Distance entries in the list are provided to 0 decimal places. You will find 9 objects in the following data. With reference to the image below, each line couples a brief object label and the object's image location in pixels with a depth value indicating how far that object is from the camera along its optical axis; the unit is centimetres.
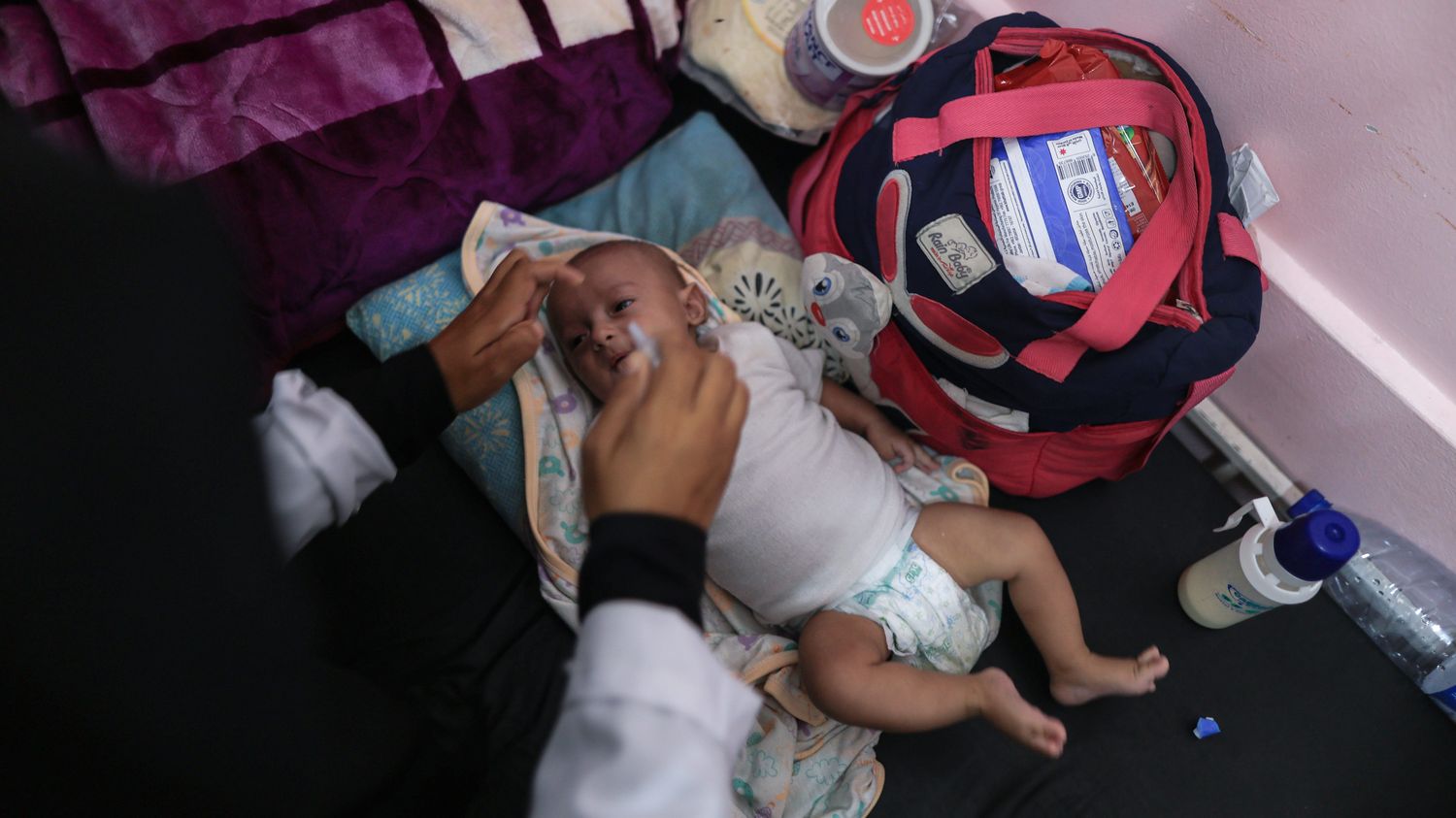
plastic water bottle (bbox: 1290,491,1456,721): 116
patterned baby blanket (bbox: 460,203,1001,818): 105
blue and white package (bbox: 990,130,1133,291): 102
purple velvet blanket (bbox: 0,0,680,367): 104
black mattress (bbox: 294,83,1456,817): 110
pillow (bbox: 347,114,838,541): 117
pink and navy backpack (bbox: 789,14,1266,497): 99
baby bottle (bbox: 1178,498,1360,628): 98
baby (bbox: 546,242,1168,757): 104
